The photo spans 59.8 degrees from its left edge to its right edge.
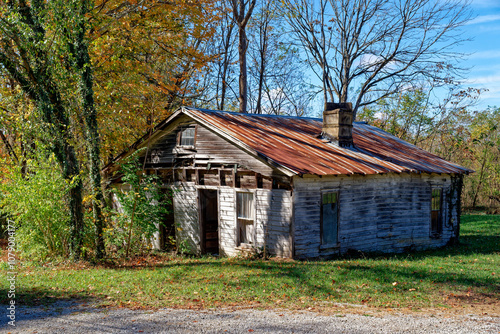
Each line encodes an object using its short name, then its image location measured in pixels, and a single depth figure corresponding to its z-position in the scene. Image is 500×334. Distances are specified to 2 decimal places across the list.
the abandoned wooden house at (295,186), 13.77
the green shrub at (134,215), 14.21
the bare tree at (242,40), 24.61
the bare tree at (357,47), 28.23
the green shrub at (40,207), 13.98
